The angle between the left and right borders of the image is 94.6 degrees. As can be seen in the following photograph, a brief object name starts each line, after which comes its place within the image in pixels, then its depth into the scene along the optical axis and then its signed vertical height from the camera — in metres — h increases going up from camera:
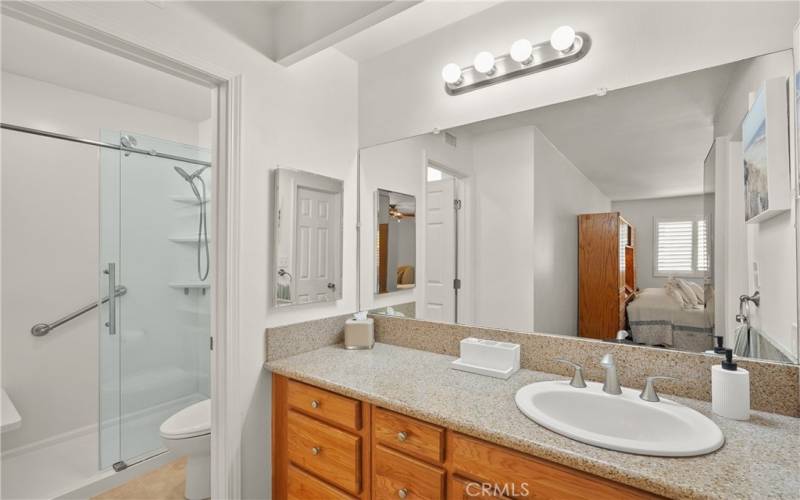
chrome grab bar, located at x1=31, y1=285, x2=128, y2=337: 2.33 -0.45
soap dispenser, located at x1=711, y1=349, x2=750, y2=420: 1.00 -0.37
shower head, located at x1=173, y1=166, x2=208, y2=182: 2.70 +0.59
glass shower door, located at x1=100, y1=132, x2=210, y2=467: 2.34 -0.33
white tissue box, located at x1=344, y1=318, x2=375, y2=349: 1.82 -0.40
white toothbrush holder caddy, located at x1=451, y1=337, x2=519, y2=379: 1.41 -0.41
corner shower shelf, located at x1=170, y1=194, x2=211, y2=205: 2.70 +0.41
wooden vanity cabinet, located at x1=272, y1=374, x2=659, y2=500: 0.94 -0.64
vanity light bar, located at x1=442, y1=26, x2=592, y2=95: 1.37 +0.79
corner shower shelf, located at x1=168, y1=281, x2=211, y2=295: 2.74 -0.23
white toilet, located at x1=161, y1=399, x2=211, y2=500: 1.90 -1.01
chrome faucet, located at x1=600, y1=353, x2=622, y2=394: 1.14 -0.40
